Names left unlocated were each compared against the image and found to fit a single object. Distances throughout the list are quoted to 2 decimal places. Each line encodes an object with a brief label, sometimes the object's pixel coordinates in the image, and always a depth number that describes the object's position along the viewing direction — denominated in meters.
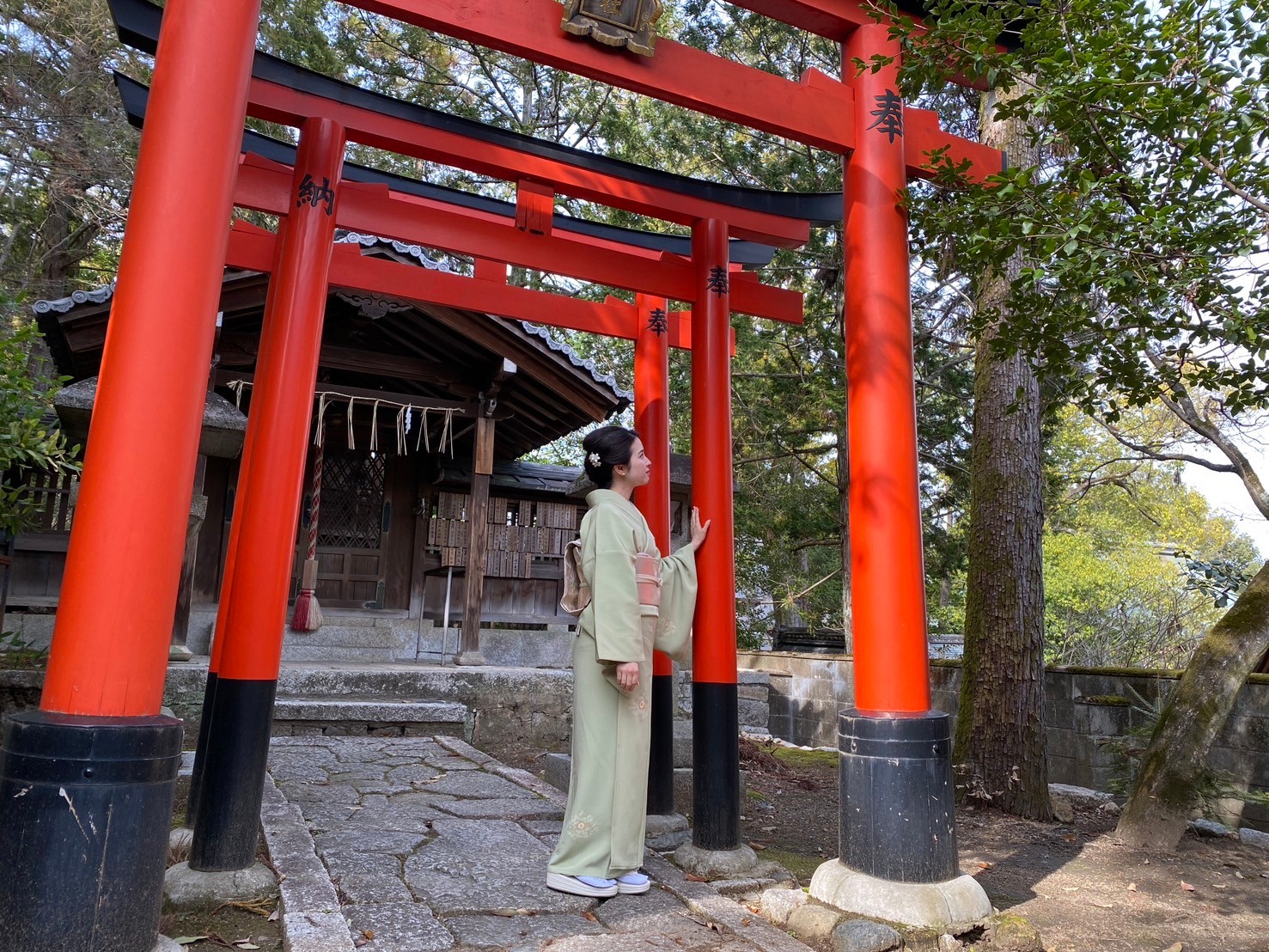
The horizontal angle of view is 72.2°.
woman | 3.56
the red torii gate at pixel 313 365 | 2.53
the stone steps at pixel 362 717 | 7.47
